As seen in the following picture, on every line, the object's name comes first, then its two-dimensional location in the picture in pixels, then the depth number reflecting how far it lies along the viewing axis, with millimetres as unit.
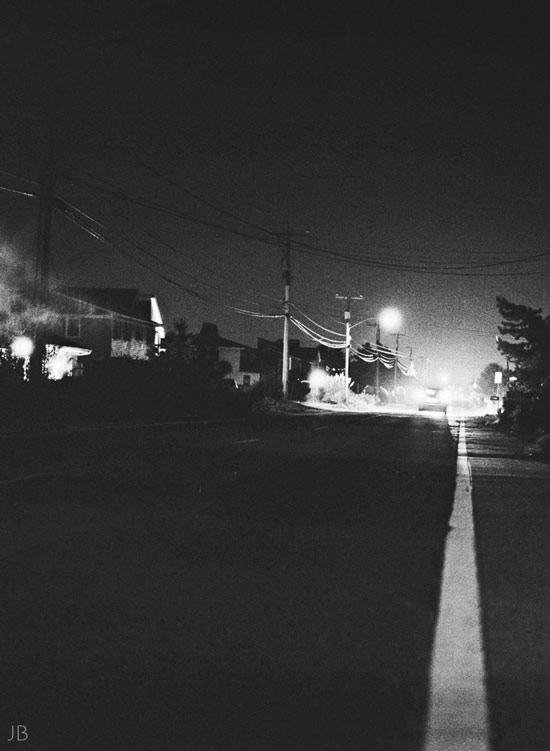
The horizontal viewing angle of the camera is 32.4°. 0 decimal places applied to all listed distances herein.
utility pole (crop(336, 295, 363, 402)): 78044
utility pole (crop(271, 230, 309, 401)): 56625
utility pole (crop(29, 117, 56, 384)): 27984
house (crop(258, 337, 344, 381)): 116600
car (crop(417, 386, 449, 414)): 98812
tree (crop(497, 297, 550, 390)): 41344
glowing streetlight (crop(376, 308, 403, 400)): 74562
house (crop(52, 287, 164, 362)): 67938
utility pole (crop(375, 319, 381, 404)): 107688
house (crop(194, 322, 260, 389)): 110562
